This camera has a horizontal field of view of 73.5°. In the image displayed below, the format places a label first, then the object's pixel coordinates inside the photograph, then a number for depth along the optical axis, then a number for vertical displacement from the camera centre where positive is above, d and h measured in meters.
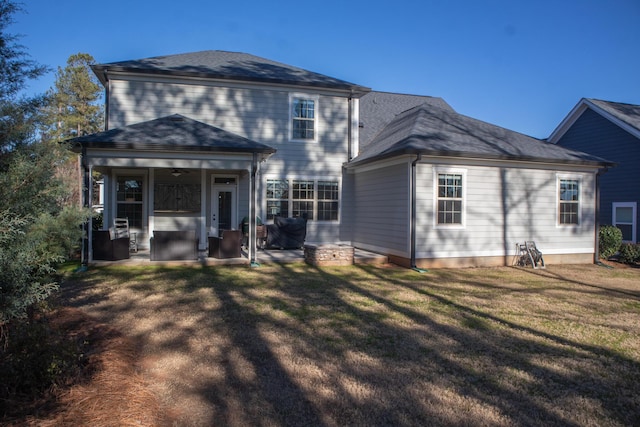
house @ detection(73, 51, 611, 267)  10.55 +1.06
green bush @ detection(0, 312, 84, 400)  3.31 -1.27
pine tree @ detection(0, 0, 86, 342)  3.28 +0.06
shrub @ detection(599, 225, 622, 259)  13.20 -0.96
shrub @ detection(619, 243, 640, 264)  13.08 -1.28
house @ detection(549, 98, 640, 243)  14.89 +2.38
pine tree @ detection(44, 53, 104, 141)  32.50 +8.62
